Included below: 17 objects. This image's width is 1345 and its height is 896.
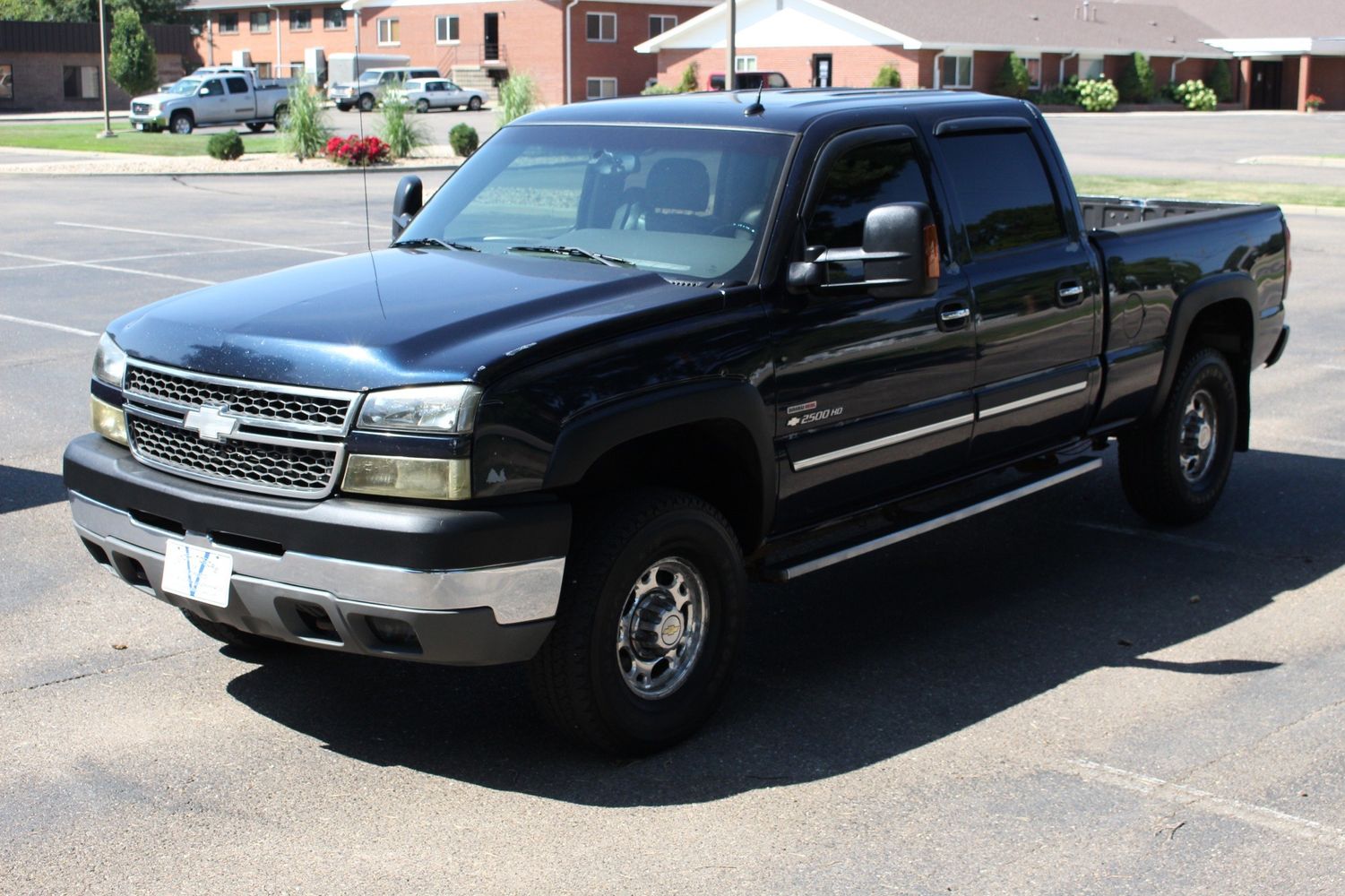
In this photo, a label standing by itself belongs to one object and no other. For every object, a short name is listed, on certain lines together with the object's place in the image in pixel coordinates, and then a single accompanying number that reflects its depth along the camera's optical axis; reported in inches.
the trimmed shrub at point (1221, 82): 3024.1
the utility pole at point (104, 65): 1911.5
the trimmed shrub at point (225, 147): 1450.5
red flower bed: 1317.7
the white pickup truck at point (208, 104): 2103.8
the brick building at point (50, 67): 2967.5
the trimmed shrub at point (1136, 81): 2810.0
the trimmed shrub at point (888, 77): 2364.7
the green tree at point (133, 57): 2373.3
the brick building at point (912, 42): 2487.7
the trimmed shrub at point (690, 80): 2532.0
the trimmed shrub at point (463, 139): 1475.1
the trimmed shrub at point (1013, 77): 2559.1
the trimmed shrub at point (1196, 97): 2908.5
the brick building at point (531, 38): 2847.0
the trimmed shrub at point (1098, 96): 2674.7
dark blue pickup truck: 178.2
